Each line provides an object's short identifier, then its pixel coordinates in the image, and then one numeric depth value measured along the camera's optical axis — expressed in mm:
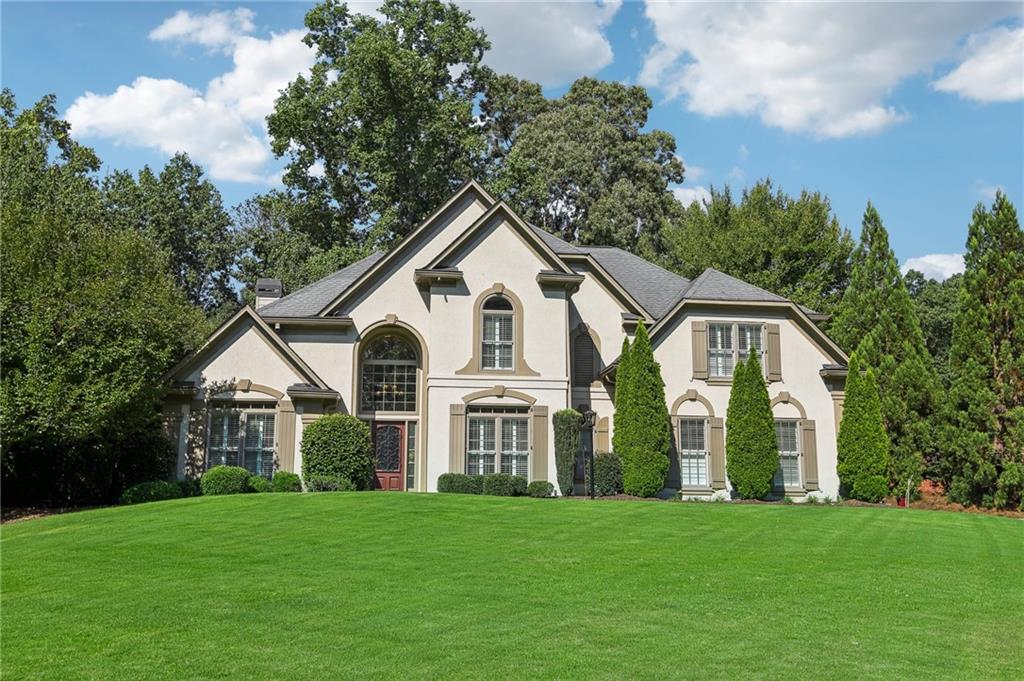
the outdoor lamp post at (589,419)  22195
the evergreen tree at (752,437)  22188
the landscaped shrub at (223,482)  19859
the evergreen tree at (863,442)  22156
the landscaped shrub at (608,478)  21906
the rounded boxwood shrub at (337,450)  20891
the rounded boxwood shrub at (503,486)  21203
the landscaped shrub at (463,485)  21391
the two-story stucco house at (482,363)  21922
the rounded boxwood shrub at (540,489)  21562
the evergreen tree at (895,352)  23328
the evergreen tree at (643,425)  21562
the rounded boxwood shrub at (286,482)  20750
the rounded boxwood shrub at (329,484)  20641
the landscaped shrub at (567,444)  21953
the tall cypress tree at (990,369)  21641
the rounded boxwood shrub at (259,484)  20406
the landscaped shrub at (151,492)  19500
